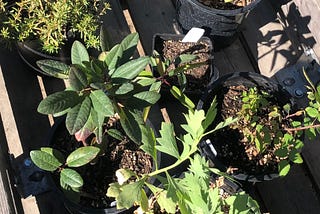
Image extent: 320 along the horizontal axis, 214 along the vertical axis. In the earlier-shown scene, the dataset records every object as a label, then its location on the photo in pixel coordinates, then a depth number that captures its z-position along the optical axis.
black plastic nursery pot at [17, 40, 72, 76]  1.87
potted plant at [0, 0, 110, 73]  1.71
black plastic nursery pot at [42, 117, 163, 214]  1.63
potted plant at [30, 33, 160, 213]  1.33
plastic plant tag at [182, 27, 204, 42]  1.97
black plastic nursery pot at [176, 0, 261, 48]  1.97
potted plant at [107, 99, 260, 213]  1.32
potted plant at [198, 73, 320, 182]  1.70
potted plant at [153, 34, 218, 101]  1.96
